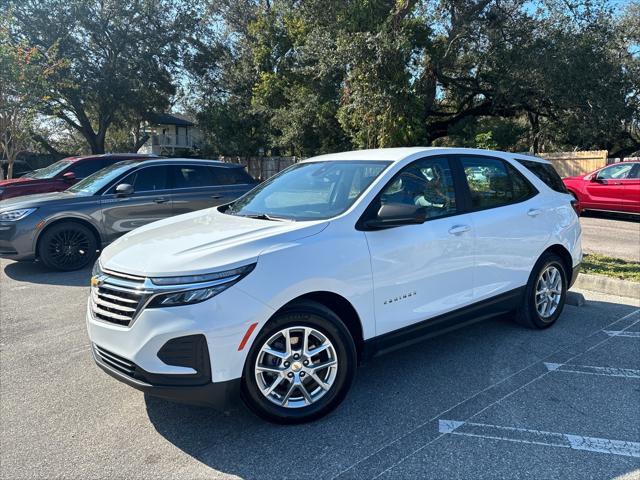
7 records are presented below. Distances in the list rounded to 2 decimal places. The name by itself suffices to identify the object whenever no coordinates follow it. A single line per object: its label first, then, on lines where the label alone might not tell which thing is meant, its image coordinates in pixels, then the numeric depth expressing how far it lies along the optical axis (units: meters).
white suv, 2.79
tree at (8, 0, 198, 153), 25.45
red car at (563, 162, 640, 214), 12.74
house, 59.12
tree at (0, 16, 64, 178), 14.29
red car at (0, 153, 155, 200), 10.05
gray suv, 7.16
